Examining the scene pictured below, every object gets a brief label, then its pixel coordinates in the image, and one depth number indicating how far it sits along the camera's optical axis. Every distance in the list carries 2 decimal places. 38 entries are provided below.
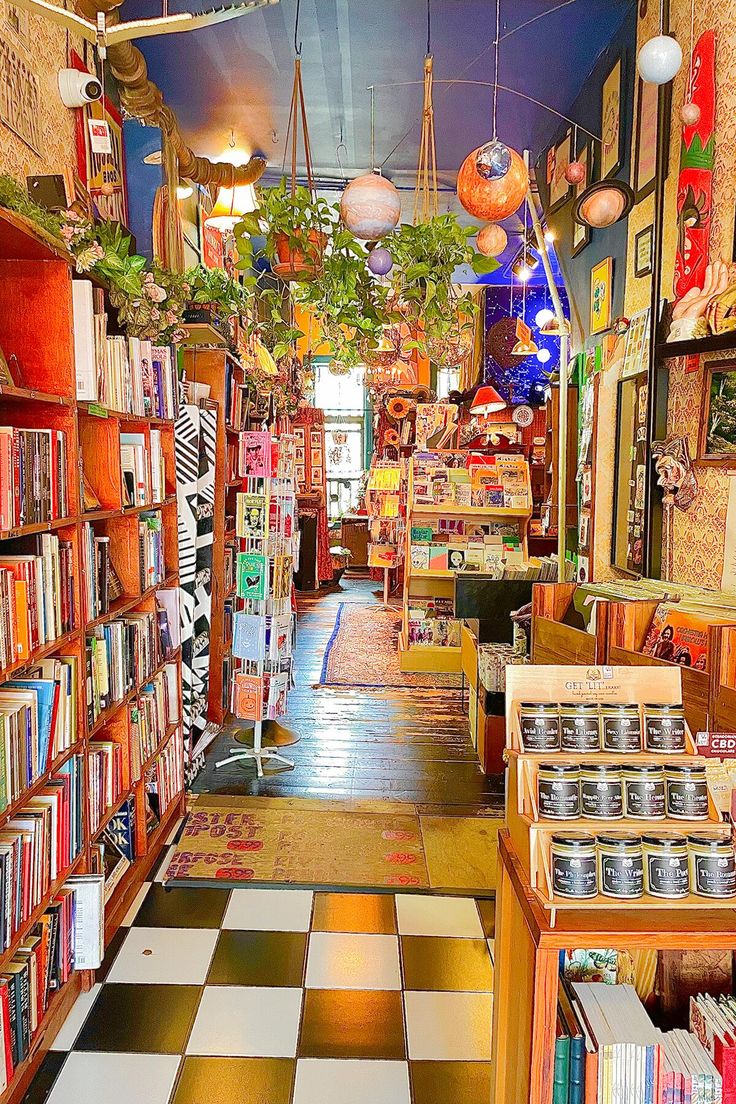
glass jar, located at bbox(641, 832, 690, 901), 1.62
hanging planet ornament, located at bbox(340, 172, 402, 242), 3.04
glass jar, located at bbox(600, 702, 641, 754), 1.80
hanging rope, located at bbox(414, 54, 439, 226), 3.23
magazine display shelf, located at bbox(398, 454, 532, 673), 7.13
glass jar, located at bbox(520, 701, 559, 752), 1.77
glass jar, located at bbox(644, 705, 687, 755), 1.79
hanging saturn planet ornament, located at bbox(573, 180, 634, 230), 3.47
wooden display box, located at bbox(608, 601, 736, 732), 2.12
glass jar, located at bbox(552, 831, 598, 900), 1.60
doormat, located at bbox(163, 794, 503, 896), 3.54
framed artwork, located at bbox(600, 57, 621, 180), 4.55
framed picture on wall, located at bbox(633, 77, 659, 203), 3.95
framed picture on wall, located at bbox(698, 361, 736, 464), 3.16
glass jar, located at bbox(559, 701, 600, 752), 1.79
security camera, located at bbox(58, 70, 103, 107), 3.59
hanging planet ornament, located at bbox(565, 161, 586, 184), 4.40
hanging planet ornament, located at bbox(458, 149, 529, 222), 2.99
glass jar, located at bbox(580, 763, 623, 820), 1.68
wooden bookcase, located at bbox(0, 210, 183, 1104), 2.33
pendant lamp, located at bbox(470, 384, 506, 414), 8.90
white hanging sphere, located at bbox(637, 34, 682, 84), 2.78
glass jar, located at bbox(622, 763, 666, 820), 1.69
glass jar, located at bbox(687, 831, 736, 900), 1.63
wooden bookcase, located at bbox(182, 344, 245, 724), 5.32
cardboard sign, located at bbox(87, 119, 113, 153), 3.89
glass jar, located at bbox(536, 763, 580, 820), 1.67
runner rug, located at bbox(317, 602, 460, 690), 6.91
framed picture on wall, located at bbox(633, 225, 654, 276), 4.06
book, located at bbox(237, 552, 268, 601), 4.61
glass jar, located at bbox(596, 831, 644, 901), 1.61
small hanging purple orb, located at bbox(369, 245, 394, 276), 4.04
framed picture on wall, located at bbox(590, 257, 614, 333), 4.75
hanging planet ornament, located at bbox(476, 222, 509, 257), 4.18
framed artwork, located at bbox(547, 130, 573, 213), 5.64
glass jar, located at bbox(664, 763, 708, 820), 1.70
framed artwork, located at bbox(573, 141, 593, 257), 5.15
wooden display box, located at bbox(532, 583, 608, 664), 2.47
